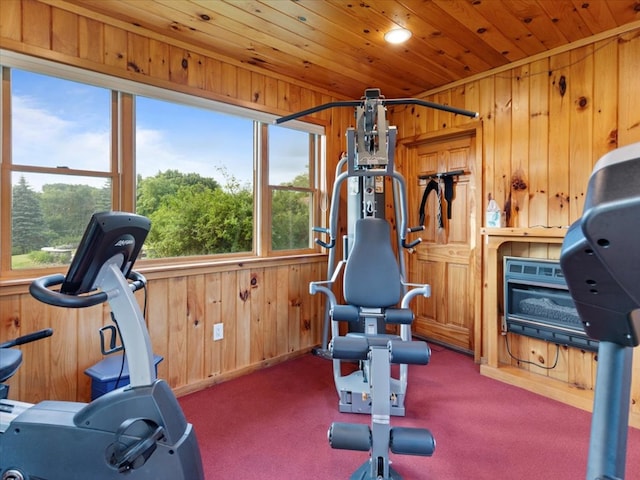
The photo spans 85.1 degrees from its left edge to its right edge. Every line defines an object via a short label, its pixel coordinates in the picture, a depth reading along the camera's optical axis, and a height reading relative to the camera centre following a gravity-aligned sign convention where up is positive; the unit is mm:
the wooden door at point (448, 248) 3180 -148
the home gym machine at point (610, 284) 405 -68
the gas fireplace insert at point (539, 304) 2357 -517
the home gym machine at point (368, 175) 2195 +387
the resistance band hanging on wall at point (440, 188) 3312 +435
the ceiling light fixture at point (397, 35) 2246 +1304
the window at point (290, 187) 3035 +408
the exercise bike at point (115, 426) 1159 -671
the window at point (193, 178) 2348 +397
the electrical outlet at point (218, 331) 2590 -739
